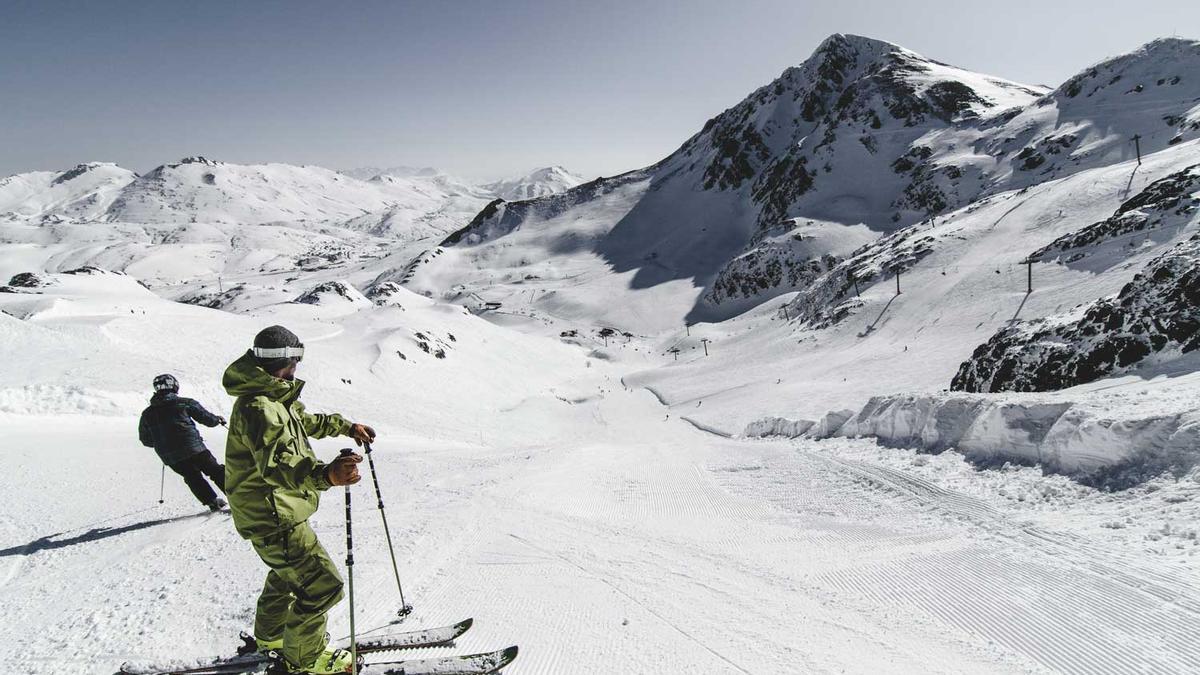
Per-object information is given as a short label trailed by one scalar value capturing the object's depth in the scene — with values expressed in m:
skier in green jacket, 3.76
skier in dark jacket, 8.04
